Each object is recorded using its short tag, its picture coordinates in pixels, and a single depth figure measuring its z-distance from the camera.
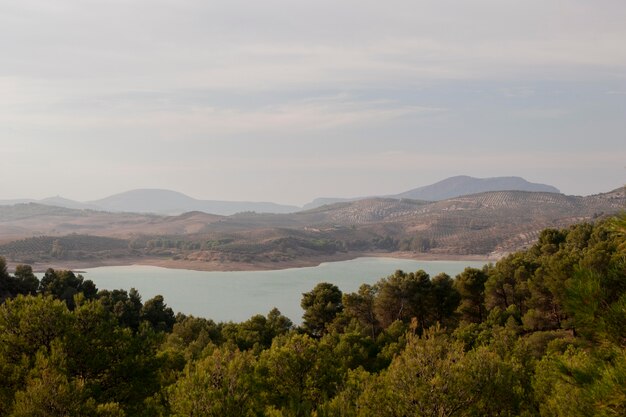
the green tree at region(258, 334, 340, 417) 26.33
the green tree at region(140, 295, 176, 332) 63.84
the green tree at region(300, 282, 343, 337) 57.75
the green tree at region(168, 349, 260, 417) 19.31
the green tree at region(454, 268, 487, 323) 57.53
